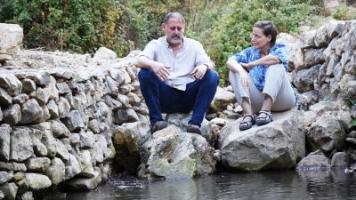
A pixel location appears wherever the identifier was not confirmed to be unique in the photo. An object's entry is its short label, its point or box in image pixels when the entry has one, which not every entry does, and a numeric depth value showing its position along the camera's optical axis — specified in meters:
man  6.43
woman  6.58
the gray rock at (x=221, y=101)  8.29
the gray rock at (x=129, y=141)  6.40
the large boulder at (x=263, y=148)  6.39
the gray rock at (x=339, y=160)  6.40
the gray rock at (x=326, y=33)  8.42
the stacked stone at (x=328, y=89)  6.54
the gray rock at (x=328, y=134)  6.55
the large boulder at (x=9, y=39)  6.45
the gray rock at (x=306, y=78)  8.74
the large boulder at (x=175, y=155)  6.16
